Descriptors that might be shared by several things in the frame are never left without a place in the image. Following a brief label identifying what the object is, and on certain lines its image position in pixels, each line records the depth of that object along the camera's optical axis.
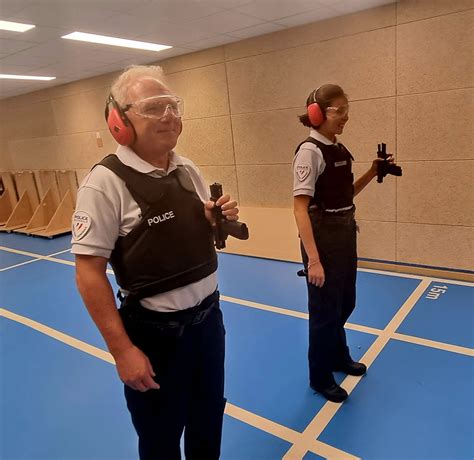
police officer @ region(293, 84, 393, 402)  2.12
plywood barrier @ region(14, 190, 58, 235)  7.94
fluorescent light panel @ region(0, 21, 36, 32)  3.50
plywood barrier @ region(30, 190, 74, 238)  7.53
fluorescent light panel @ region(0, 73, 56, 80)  6.06
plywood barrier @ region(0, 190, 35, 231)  8.32
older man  1.25
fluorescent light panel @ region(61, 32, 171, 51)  4.13
